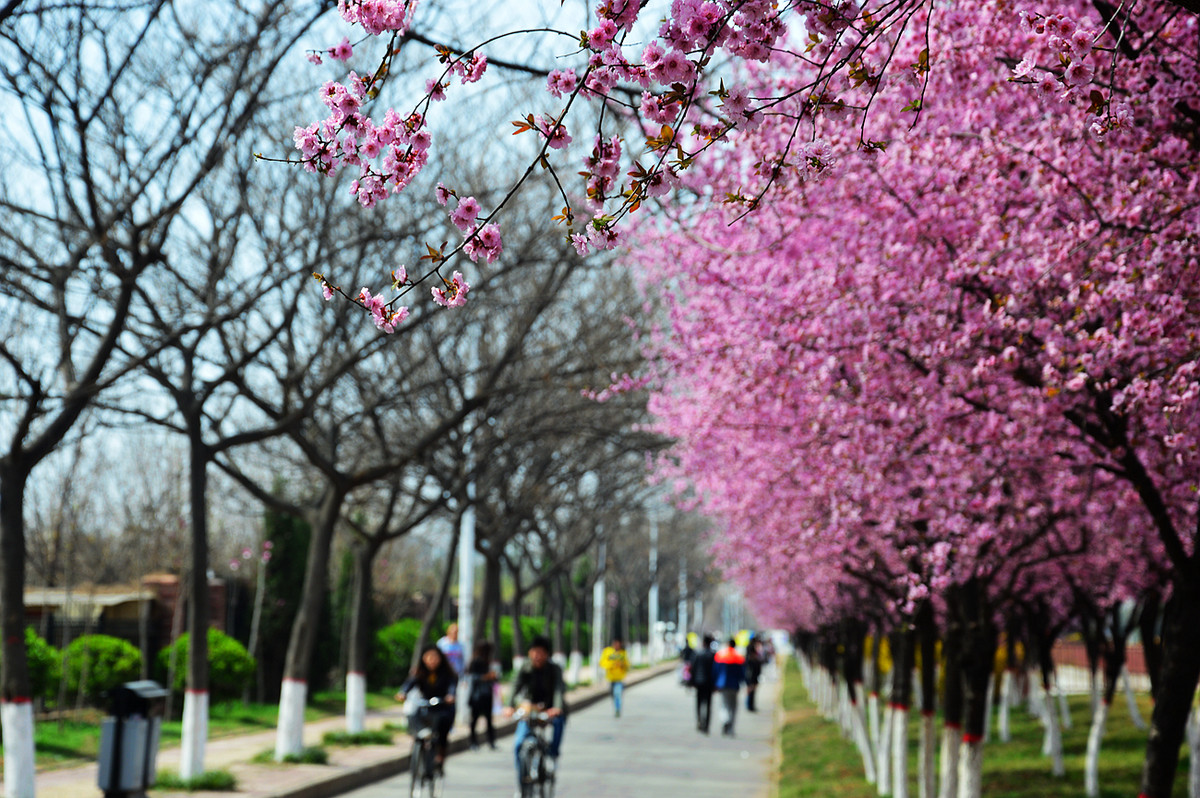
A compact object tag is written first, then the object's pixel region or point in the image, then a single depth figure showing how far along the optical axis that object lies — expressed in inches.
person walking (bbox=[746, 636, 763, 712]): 1466.5
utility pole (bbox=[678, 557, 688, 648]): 2979.8
